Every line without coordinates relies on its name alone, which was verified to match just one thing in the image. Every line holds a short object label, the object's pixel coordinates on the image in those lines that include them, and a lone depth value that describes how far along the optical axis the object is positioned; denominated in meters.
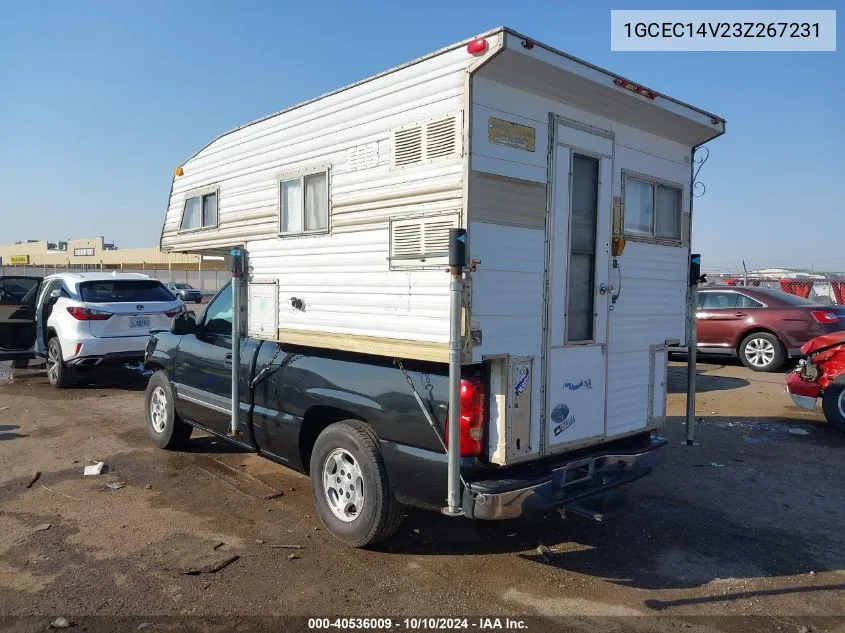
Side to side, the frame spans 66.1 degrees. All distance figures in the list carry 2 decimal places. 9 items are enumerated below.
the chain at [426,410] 3.70
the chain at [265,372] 5.02
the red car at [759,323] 11.32
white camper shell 3.68
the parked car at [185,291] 33.59
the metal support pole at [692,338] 5.11
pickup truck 3.70
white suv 9.44
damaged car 7.39
